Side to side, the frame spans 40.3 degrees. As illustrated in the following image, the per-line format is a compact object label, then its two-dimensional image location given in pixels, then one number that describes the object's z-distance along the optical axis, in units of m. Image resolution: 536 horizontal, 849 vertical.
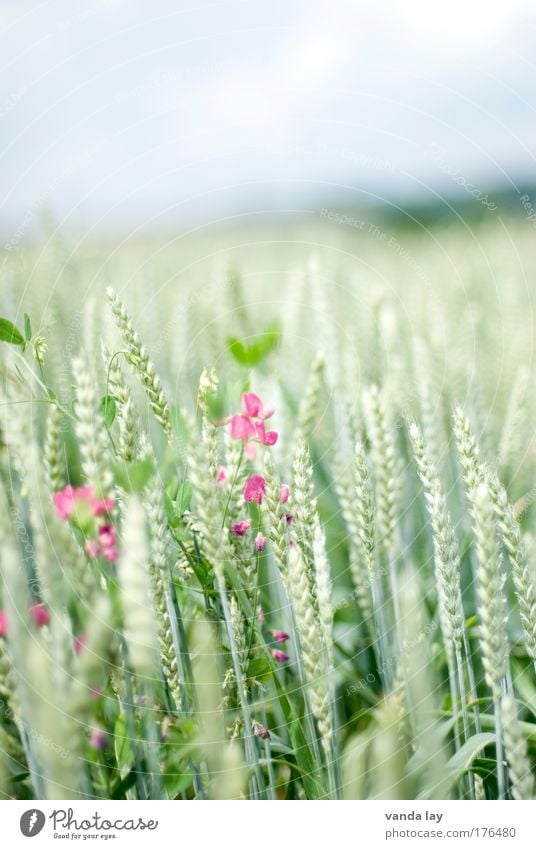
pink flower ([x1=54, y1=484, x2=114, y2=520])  0.72
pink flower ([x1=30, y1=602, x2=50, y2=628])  0.78
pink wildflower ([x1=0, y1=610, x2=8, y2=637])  0.81
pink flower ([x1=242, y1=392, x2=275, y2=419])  0.79
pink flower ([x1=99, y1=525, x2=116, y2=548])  0.74
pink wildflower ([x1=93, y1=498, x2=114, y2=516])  0.73
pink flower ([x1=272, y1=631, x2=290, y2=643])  0.80
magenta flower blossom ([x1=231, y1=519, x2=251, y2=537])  0.68
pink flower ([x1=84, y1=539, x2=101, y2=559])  0.73
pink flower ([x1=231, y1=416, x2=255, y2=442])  0.76
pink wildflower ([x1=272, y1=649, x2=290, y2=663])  0.79
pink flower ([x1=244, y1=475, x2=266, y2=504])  0.79
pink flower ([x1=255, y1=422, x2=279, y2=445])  0.77
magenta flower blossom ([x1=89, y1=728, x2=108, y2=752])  0.71
